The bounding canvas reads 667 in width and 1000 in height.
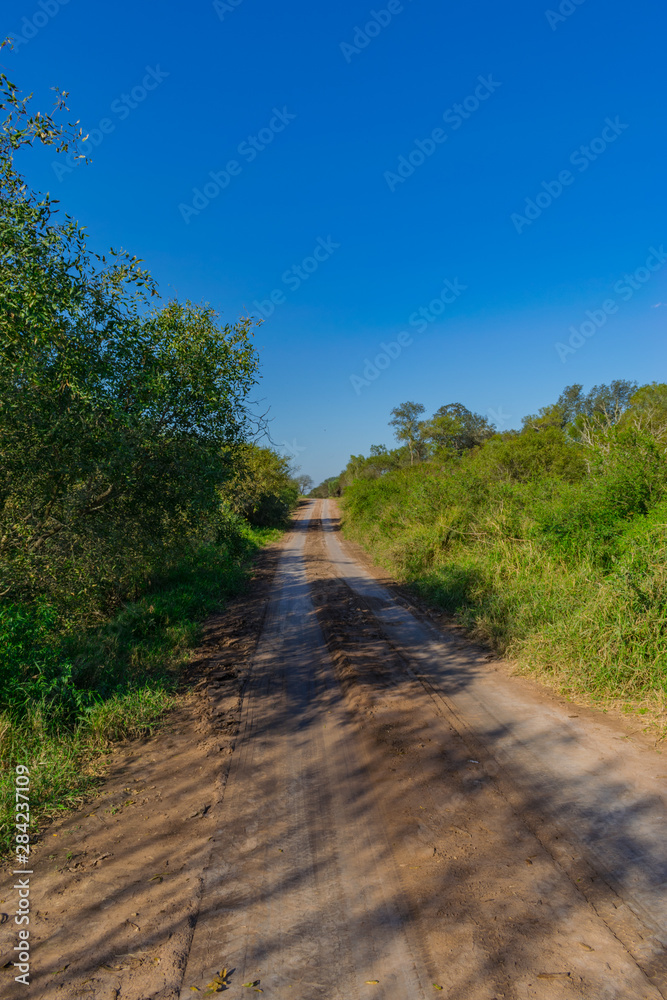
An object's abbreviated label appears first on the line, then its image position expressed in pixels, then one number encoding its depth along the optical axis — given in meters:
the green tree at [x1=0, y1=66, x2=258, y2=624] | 5.03
